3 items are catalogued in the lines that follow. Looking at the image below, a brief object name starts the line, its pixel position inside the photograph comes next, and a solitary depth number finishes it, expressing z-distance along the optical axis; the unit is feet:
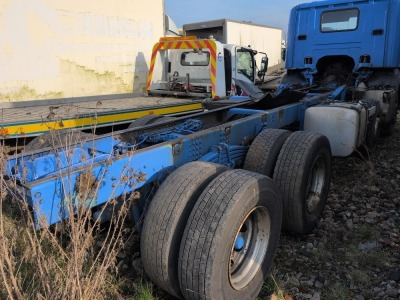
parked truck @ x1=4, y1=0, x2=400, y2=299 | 7.13
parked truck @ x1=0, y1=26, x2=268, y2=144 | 19.65
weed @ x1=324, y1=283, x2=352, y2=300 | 8.60
